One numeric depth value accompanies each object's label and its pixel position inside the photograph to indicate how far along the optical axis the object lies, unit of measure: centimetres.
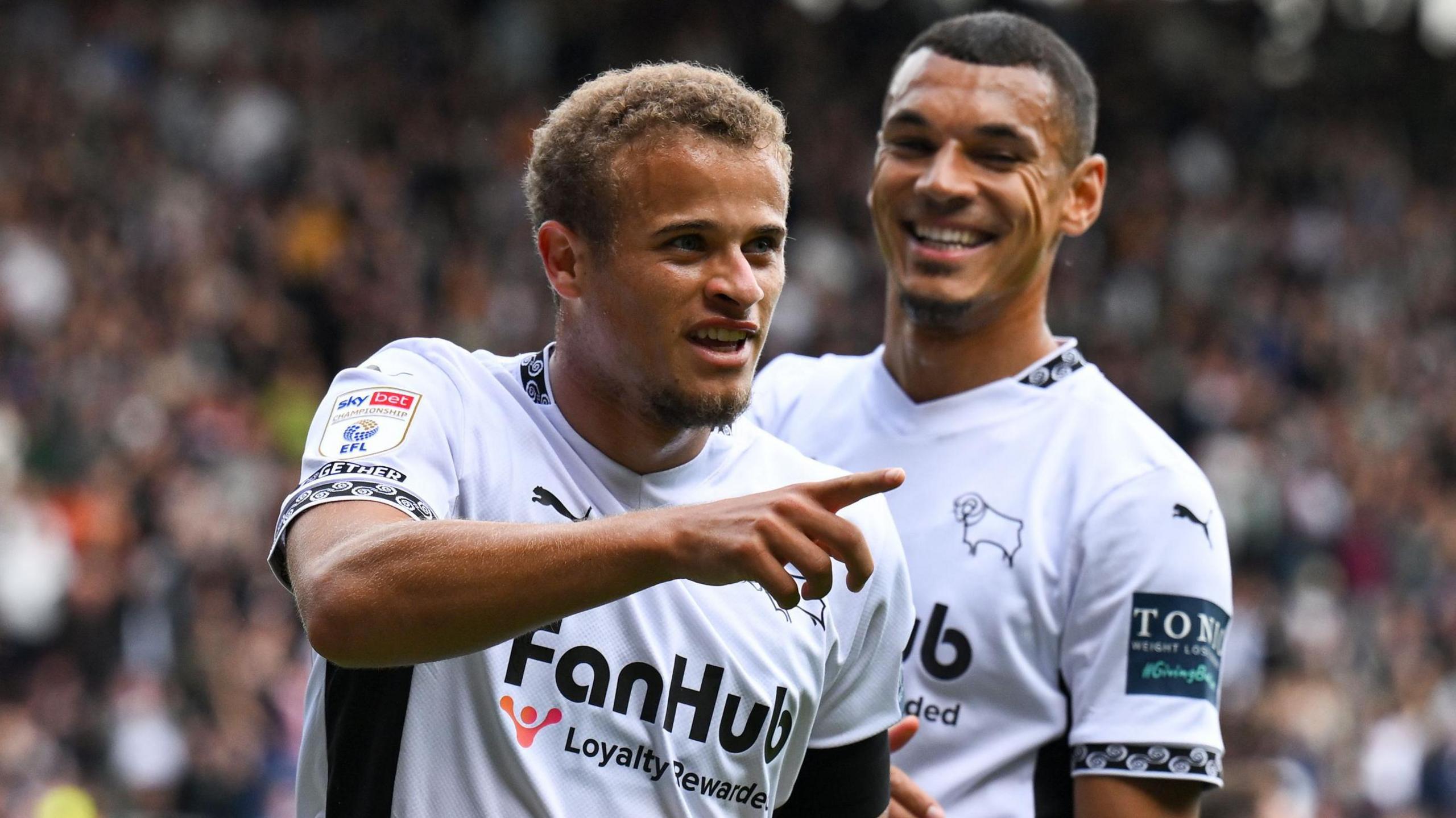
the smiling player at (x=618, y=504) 572
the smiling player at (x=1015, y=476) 743
